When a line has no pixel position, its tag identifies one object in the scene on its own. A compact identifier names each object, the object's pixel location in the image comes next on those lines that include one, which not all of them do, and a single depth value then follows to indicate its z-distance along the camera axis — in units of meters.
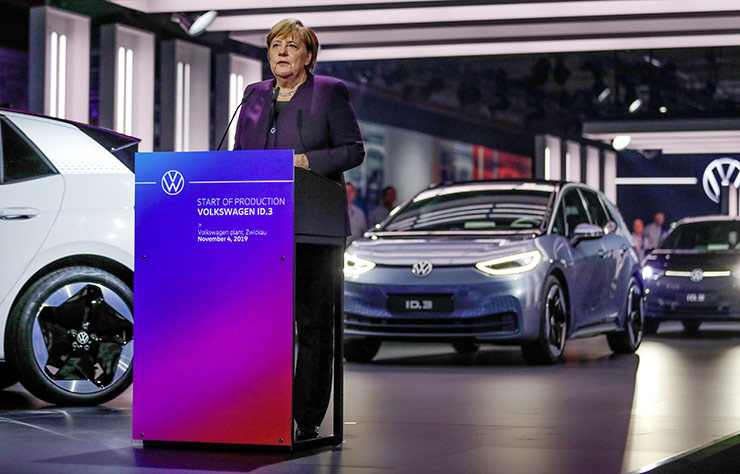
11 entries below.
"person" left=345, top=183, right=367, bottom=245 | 15.34
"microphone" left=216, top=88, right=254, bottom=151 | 5.72
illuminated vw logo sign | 34.97
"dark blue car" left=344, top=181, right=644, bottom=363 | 10.32
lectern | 5.30
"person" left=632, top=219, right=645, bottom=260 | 26.45
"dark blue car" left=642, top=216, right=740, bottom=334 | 15.46
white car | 7.29
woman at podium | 5.59
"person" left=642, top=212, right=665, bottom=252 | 26.52
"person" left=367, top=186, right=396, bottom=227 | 16.17
